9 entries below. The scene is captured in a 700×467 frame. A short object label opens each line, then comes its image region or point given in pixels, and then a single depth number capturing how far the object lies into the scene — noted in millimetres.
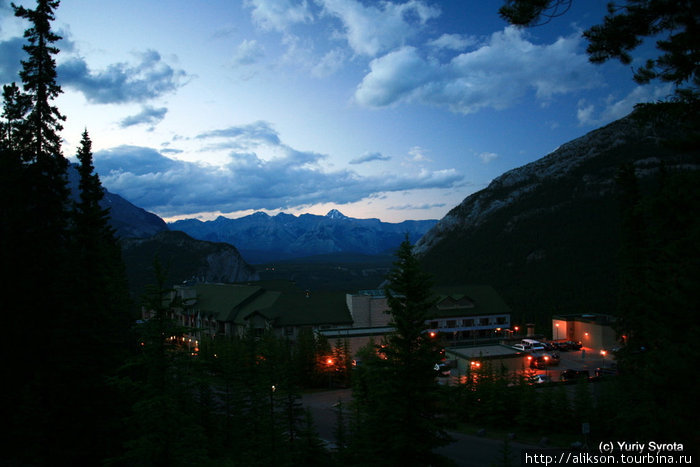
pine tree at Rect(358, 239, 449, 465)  16906
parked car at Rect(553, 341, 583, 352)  60875
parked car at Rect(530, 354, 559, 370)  49825
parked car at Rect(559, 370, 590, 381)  43469
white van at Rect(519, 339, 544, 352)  54425
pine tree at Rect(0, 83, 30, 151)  23766
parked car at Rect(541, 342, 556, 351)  58388
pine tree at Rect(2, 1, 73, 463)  18750
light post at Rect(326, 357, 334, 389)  46094
